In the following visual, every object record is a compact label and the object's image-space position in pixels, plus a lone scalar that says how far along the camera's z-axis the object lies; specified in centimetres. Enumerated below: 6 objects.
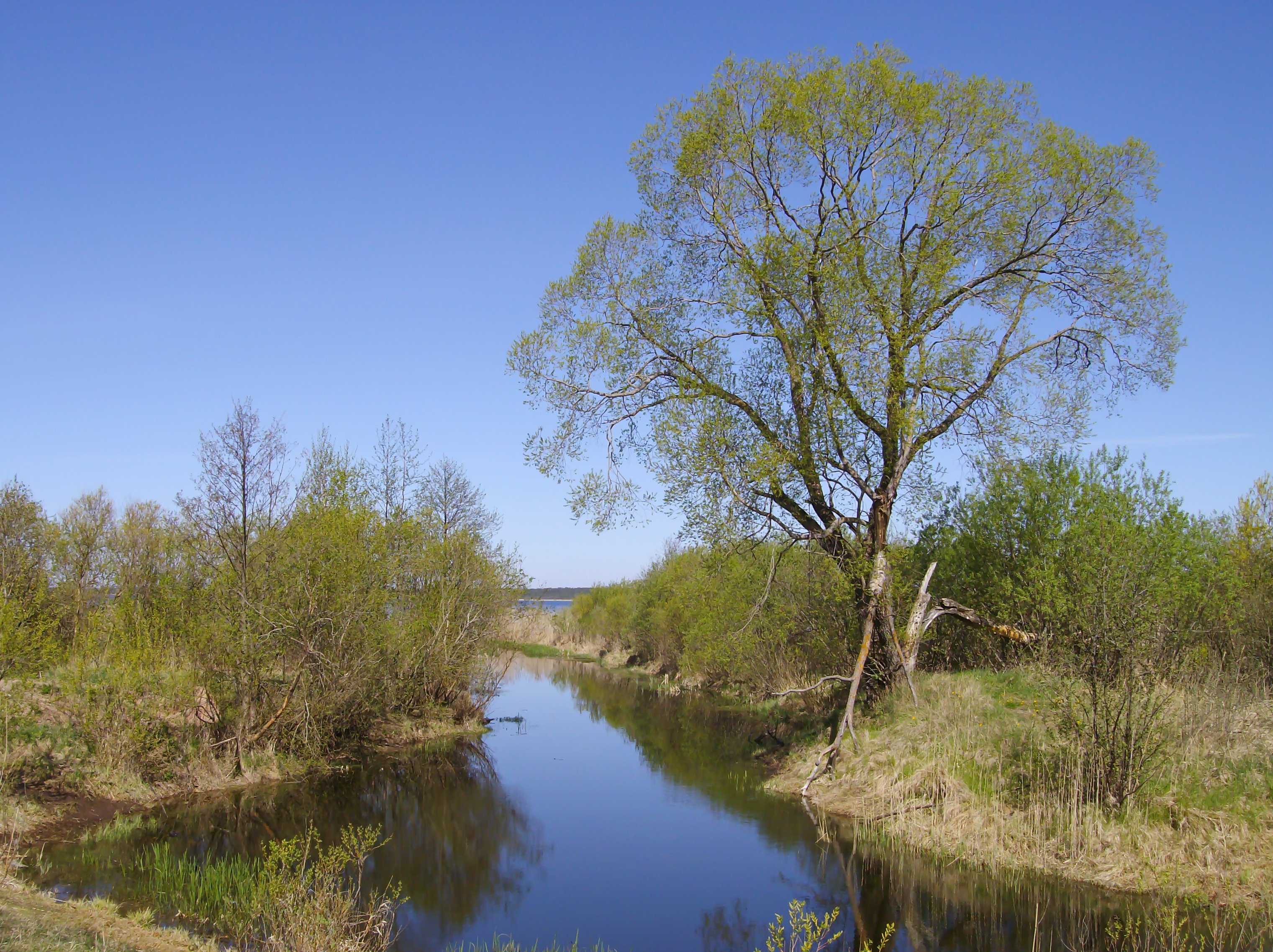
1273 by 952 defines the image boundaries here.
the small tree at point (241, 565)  1627
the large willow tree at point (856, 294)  1479
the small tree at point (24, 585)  1270
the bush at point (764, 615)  1708
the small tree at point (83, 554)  2434
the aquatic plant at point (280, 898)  745
